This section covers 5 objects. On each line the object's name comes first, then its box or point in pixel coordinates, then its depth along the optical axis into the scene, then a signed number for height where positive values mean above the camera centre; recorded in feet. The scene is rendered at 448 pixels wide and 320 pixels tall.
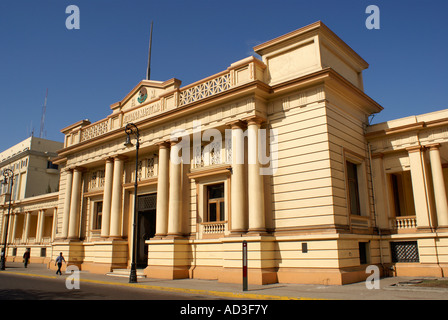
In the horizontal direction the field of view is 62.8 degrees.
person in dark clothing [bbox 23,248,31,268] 105.47 -3.95
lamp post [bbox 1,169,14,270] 94.46 -4.26
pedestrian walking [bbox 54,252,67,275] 77.90 -3.63
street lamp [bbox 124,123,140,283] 60.23 -3.14
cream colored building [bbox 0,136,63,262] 144.05 +20.40
